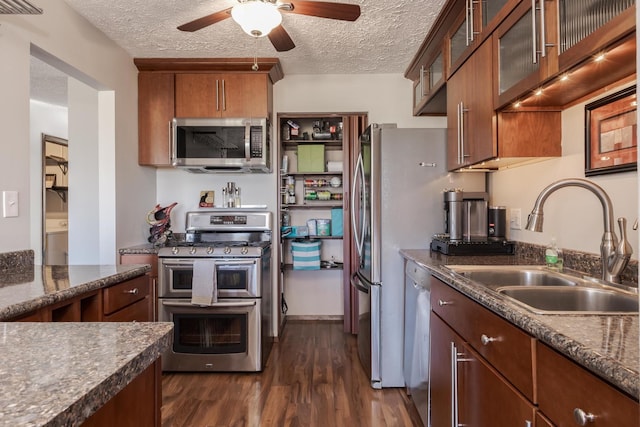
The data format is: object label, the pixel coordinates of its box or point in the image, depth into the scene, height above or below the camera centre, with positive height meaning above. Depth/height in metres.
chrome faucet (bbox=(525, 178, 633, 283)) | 1.23 -0.07
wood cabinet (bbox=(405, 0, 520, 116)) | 1.70 +0.97
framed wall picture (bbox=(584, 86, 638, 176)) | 1.30 +0.30
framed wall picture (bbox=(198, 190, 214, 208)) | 3.30 +0.13
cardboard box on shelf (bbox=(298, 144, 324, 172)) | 3.45 +0.53
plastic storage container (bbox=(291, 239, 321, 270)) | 3.39 -0.41
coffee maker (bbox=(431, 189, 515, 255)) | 2.06 -0.07
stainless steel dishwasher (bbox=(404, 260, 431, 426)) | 1.86 -0.68
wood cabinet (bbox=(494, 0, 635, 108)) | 1.02 +0.54
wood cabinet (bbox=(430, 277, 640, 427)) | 0.71 -0.45
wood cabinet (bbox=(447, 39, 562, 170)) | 1.64 +0.40
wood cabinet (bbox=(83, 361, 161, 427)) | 0.63 -0.38
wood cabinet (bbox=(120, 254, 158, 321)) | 2.64 -0.36
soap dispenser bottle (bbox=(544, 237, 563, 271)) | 1.64 -0.21
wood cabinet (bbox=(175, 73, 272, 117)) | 2.96 +0.97
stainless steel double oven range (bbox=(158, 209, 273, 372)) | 2.57 -0.67
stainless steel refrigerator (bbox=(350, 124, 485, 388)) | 2.31 -0.01
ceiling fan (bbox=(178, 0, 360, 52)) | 1.65 +0.99
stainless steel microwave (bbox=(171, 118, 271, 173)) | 2.91 +0.57
